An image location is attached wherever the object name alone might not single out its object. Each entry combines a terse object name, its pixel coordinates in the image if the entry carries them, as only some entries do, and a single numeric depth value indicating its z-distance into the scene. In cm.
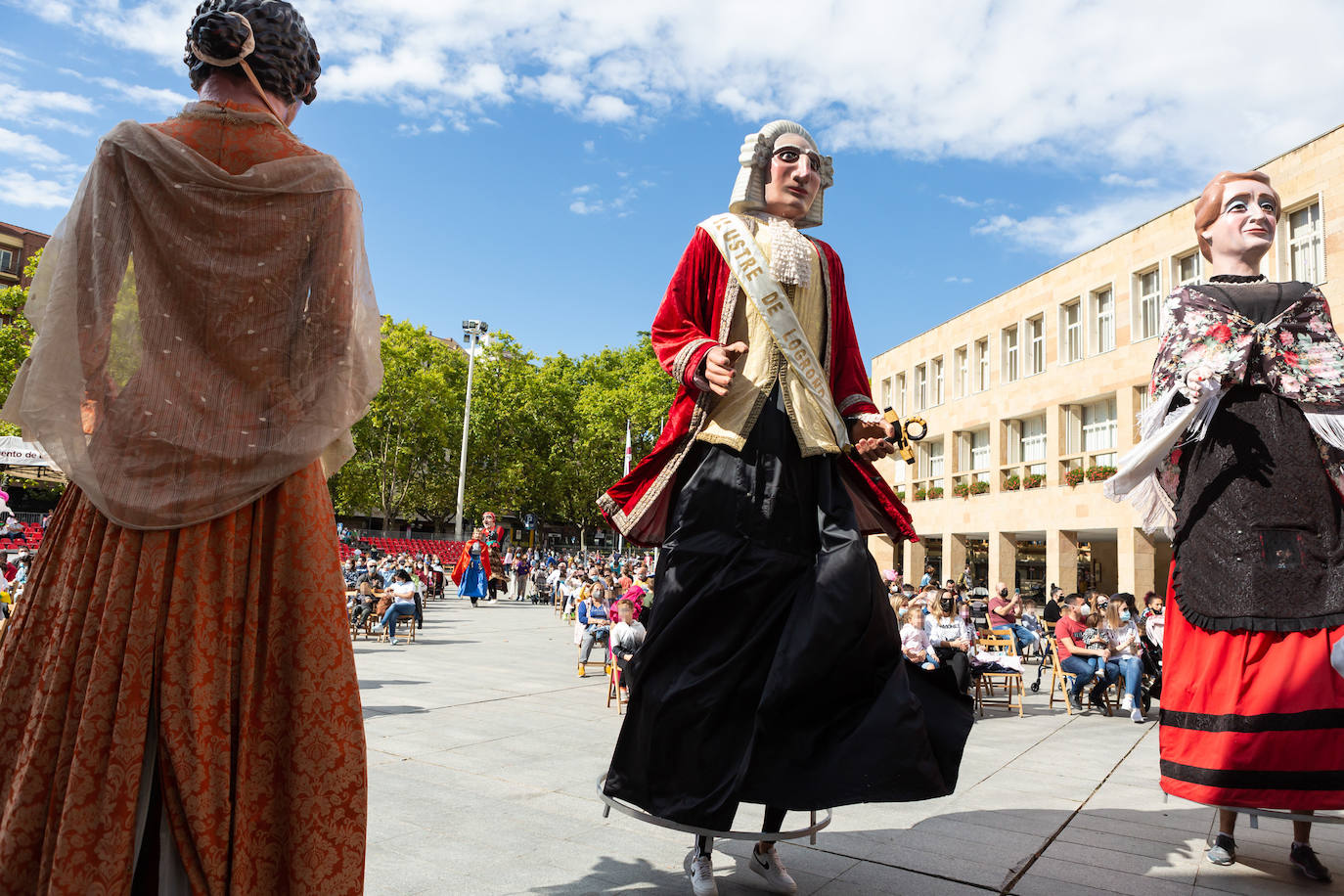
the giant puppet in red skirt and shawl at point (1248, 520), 333
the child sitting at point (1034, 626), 1622
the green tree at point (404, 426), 5228
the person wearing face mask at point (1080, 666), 997
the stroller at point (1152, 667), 949
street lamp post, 4894
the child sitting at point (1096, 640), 1003
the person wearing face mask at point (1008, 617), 1459
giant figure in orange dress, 186
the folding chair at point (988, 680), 1015
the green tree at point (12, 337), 3988
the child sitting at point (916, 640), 935
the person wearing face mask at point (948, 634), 989
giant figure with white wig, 269
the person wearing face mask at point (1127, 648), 966
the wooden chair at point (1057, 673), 1064
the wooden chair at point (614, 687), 831
